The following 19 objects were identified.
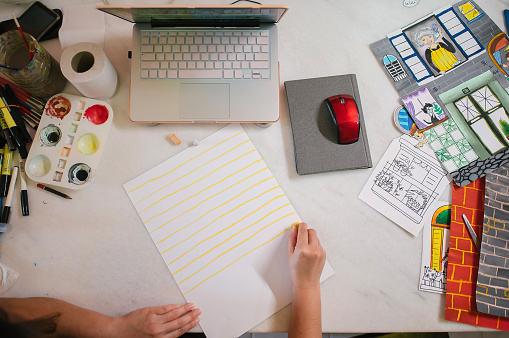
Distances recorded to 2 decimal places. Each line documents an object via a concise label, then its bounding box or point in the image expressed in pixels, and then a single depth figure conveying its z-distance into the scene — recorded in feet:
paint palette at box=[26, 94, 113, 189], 2.51
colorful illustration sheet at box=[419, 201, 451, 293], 2.51
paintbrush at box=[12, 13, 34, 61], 2.34
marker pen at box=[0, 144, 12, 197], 2.51
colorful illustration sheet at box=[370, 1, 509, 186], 2.64
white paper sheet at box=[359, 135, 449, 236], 2.60
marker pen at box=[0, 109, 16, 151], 2.51
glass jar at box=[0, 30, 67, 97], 2.35
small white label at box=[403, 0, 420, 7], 2.91
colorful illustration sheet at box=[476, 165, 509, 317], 2.42
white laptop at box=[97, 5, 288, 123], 2.54
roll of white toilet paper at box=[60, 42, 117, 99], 2.38
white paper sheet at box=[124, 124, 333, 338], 2.42
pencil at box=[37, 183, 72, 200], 2.54
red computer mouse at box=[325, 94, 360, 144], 2.50
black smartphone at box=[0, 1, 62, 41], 2.69
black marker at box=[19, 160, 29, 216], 2.51
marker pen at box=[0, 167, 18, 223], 2.48
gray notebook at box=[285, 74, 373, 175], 2.58
